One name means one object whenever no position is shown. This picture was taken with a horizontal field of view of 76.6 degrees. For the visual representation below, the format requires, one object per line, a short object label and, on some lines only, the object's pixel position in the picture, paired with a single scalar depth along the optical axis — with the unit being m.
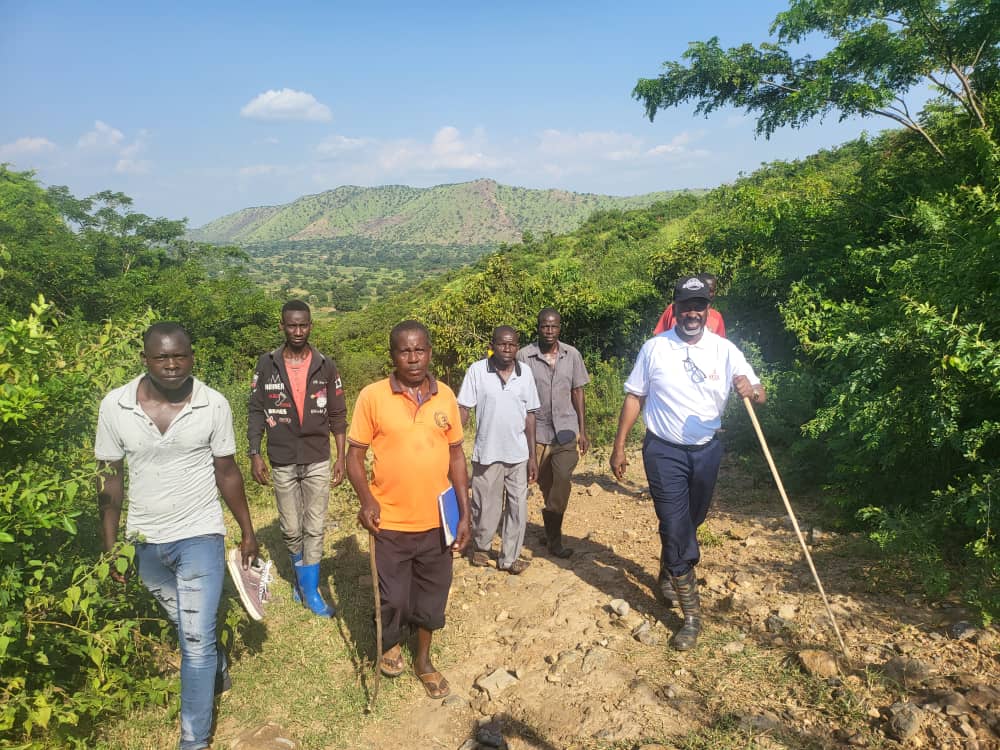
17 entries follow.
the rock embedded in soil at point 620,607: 3.95
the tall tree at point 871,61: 6.95
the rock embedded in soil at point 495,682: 3.44
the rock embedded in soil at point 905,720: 2.54
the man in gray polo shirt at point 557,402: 4.85
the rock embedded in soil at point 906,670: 2.89
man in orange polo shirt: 3.23
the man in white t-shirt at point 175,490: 2.81
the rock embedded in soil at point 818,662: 3.03
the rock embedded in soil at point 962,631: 3.11
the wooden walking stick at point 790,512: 3.05
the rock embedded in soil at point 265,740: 3.08
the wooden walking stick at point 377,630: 3.30
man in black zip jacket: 4.23
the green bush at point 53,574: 2.50
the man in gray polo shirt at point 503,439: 4.52
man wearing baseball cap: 3.52
